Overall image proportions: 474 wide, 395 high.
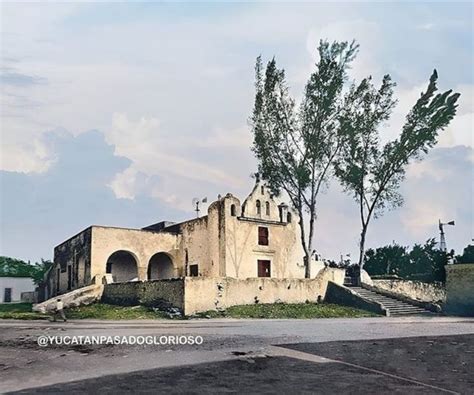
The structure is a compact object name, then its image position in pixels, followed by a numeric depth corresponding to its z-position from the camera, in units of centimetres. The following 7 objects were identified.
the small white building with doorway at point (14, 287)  5416
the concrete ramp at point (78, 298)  2616
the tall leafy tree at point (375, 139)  3400
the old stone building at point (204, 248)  3306
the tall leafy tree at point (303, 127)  3306
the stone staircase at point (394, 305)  2723
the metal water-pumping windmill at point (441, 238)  4475
